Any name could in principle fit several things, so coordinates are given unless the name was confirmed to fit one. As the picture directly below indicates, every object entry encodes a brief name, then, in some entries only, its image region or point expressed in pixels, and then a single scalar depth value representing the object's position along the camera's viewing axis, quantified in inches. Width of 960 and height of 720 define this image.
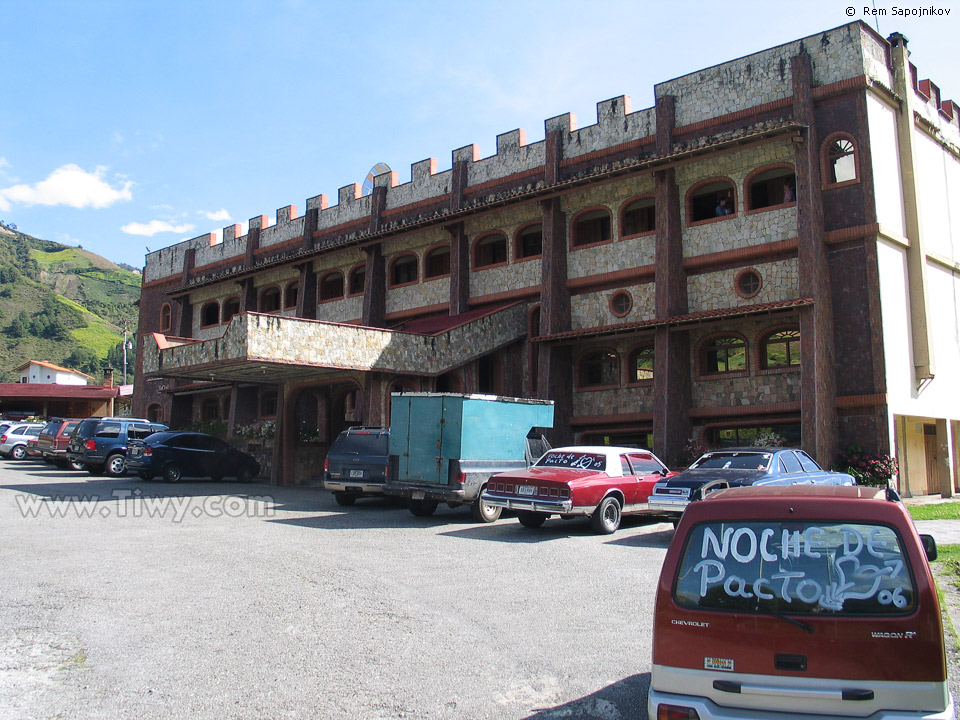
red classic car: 527.2
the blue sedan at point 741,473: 516.7
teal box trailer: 621.3
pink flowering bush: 751.1
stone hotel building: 810.2
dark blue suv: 1004.6
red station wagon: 158.2
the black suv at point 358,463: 690.8
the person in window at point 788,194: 859.4
